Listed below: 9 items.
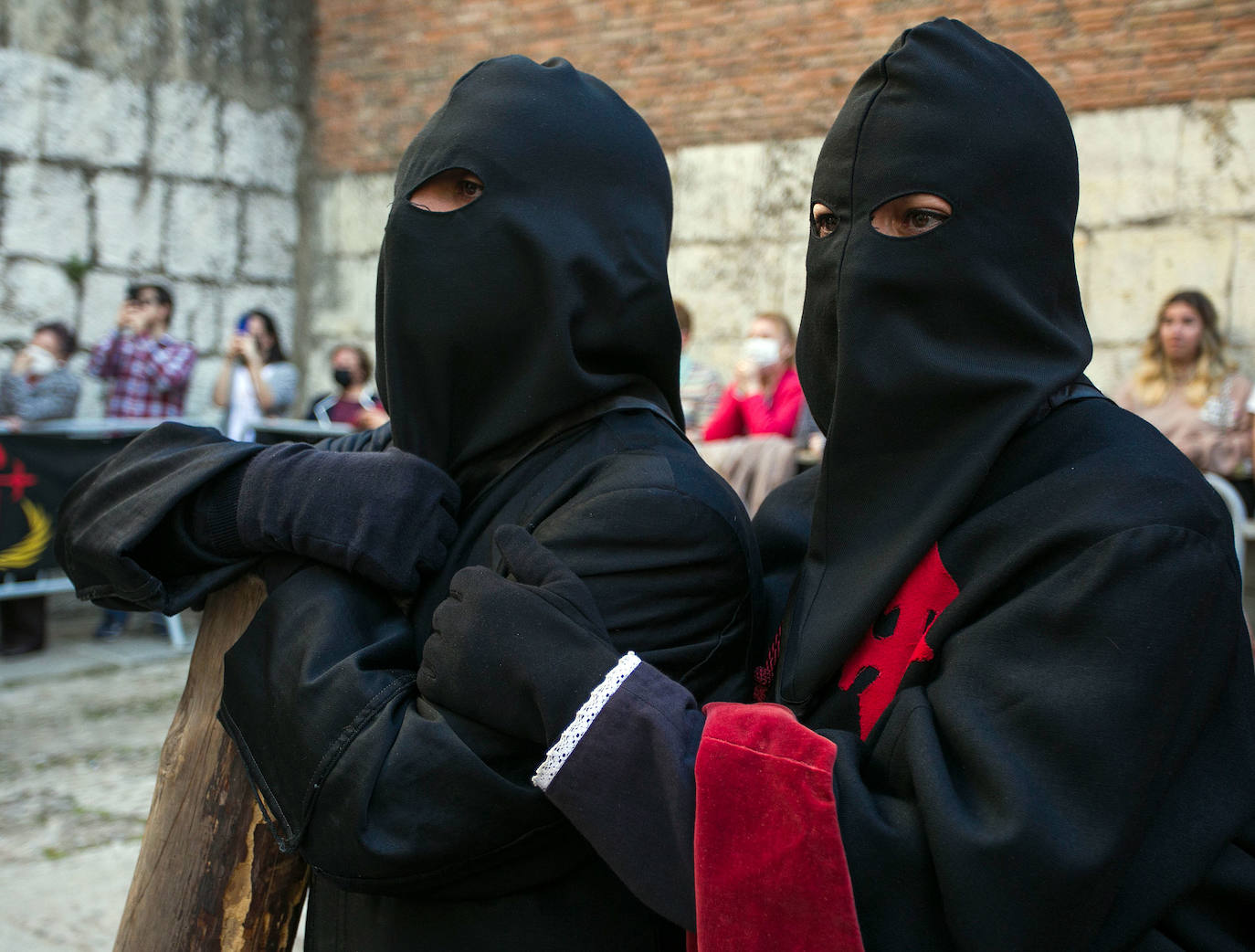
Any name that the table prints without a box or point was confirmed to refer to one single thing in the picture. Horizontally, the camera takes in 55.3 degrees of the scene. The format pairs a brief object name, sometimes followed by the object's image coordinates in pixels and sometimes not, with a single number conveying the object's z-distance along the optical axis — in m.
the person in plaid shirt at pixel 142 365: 7.77
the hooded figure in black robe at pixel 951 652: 1.17
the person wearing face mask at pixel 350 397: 7.71
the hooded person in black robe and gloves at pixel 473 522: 1.39
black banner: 6.12
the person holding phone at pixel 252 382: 8.14
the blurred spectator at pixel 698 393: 6.59
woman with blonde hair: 5.30
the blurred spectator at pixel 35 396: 6.68
